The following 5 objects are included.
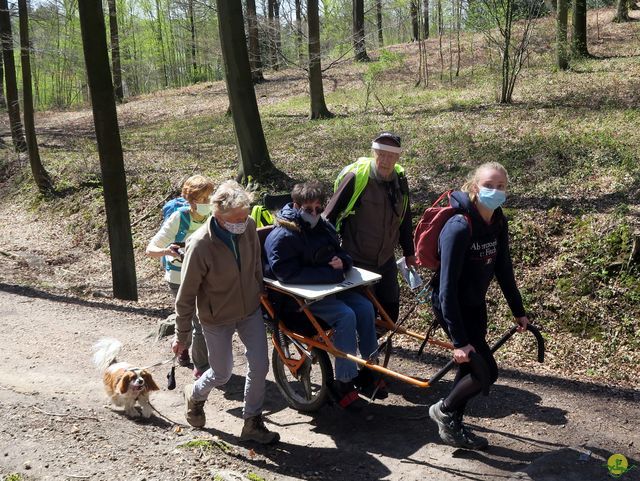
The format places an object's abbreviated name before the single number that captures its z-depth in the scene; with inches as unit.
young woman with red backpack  172.7
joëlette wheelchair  197.2
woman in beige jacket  185.6
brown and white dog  218.1
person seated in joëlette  200.8
